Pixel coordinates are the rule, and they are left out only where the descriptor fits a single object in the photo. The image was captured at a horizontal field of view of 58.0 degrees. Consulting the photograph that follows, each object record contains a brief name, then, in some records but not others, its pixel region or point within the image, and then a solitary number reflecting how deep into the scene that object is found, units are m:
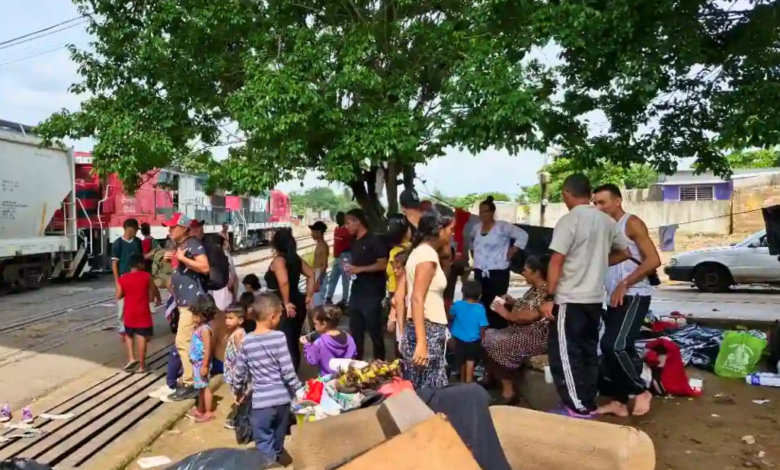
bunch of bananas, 4.48
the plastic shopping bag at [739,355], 6.52
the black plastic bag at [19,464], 2.88
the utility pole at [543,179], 21.28
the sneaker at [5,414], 5.93
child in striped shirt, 4.48
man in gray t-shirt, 4.88
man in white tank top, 5.28
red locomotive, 18.20
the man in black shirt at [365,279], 6.41
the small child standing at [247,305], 5.91
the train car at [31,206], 15.12
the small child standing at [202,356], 5.88
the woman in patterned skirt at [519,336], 5.77
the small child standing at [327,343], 5.28
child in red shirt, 7.44
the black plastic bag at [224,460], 3.07
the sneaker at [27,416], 5.90
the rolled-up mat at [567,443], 2.84
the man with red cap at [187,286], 6.41
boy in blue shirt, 5.90
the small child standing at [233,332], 5.10
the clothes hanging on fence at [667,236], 18.50
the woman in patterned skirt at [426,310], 4.46
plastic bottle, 6.16
